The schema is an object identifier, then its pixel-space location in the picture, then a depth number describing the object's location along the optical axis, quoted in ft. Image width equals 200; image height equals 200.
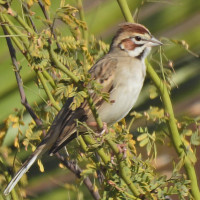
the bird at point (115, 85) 14.87
